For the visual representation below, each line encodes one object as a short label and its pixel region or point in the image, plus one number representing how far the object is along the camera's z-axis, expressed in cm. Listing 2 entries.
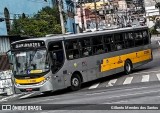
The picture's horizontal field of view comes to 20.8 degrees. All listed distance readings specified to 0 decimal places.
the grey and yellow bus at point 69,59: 2075
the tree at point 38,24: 4069
